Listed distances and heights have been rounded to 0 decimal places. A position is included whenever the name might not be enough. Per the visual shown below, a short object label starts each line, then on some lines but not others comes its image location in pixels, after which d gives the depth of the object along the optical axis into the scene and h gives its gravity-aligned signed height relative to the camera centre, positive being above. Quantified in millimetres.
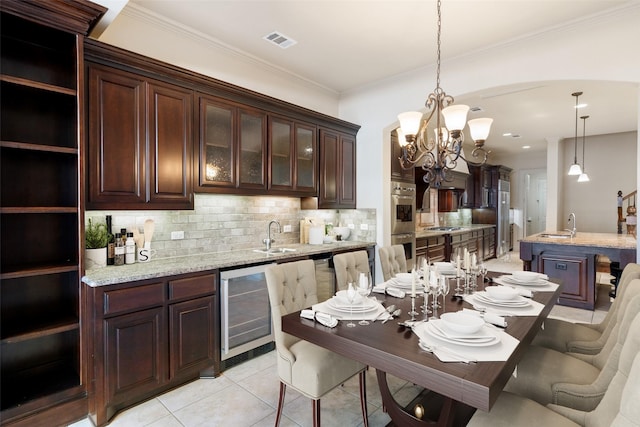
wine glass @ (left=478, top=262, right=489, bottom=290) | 2656 -506
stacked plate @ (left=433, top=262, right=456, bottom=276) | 2785 -516
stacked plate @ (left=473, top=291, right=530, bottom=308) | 1933 -558
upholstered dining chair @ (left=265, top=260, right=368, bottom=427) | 1810 -861
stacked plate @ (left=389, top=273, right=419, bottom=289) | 2385 -539
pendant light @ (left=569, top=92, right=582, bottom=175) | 4735 +1245
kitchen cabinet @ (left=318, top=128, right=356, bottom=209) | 4125 +509
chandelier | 2240 +539
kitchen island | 4243 -693
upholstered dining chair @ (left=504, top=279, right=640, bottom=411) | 1555 -898
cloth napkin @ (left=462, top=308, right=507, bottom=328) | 1634 -567
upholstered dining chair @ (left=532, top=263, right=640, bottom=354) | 2057 -867
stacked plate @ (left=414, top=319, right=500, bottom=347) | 1391 -562
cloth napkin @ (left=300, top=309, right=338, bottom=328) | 1670 -576
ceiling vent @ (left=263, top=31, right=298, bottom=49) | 3149 +1668
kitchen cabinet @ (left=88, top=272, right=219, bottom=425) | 2133 -916
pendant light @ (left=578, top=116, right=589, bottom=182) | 5827 +1487
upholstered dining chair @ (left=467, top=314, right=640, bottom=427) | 1186 -869
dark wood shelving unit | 2043 -30
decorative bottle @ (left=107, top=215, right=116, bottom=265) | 2584 -319
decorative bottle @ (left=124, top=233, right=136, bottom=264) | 2646 -329
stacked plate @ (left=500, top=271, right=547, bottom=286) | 2443 -541
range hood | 7028 +581
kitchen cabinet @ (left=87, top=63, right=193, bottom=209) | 2334 +522
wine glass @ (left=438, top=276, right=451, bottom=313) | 1806 -431
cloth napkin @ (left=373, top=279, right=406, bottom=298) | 2209 -568
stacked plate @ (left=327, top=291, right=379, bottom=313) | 1844 -557
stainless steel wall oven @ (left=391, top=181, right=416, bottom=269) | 4516 -116
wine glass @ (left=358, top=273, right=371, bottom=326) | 1928 -462
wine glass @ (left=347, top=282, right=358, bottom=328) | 1894 -500
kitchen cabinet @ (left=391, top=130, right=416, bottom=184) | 4570 +620
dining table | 1179 -605
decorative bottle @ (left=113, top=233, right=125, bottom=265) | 2581 -334
